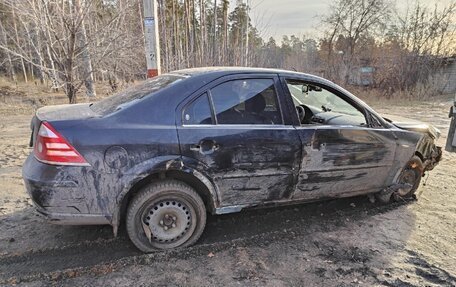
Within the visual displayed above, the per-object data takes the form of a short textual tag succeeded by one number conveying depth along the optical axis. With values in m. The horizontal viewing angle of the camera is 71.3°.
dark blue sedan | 2.58
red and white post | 5.59
